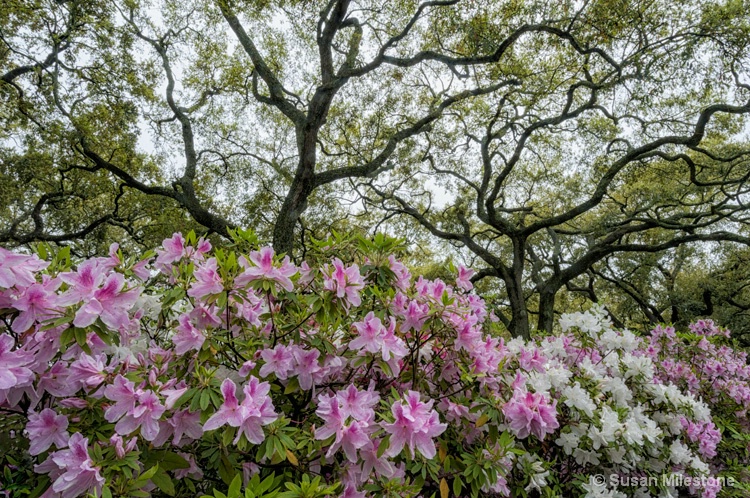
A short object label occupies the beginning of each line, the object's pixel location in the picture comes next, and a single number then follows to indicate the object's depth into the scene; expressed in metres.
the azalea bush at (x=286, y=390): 1.09
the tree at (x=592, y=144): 6.60
